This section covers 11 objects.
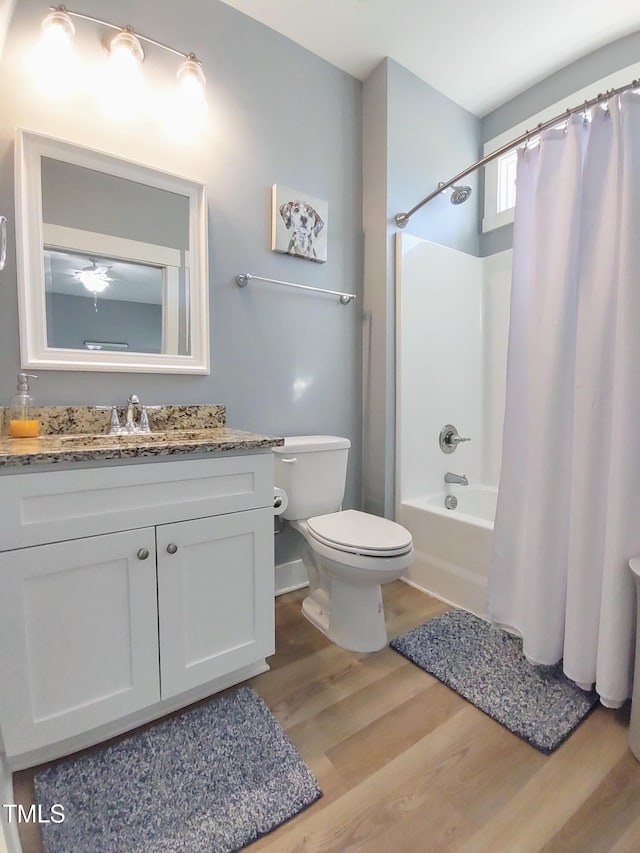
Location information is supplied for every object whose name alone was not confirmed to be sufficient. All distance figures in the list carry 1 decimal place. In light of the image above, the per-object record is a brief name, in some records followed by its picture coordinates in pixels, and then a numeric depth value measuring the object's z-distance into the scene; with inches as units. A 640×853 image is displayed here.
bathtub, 70.1
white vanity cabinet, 37.6
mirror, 52.7
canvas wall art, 71.2
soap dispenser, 48.9
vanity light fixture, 51.0
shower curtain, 46.3
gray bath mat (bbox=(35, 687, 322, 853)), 35.1
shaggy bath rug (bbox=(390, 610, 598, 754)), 47.1
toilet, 55.7
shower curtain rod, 48.6
